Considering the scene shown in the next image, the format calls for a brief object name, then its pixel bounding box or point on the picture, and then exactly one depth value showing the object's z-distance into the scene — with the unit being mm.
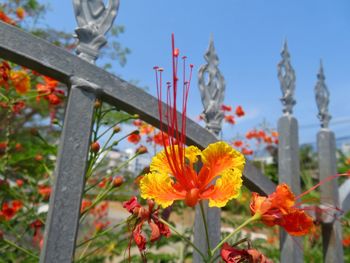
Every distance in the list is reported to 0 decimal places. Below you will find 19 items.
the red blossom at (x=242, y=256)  152
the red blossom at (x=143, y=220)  176
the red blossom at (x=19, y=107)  454
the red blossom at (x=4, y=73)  316
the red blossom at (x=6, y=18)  533
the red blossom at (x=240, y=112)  946
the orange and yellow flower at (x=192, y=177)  174
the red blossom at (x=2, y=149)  448
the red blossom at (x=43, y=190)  512
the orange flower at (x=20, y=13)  807
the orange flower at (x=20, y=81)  383
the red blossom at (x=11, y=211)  476
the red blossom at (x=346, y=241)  898
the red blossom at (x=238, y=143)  1006
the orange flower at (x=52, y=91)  396
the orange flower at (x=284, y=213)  167
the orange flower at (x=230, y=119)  954
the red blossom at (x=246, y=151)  1009
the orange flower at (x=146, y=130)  723
